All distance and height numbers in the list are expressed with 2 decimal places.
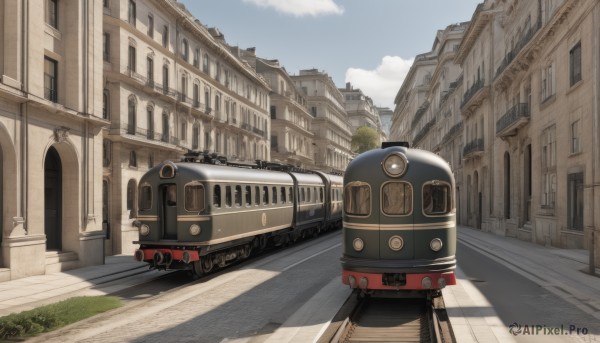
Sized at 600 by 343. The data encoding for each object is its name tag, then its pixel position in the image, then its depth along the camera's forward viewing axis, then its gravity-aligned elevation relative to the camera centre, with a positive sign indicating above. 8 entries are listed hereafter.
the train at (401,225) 10.77 -0.97
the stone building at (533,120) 20.70 +3.13
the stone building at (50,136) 16.34 +1.50
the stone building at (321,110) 84.19 +11.25
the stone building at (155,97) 27.12 +5.31
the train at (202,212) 15.63 -1.05
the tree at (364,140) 95.88 +7.07
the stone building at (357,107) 132.50 +18.40
